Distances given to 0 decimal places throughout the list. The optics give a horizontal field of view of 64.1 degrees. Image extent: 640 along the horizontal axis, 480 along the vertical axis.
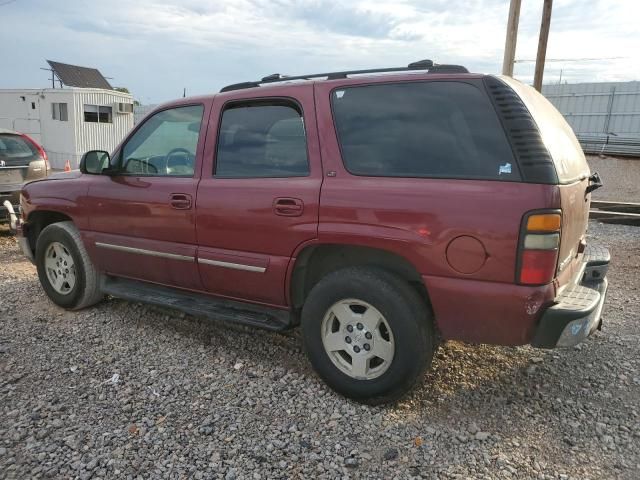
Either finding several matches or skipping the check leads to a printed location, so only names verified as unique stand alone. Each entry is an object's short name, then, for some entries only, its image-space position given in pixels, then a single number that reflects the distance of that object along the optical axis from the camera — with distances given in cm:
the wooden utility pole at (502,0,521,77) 1156
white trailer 1702
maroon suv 255
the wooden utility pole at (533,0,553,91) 1391
